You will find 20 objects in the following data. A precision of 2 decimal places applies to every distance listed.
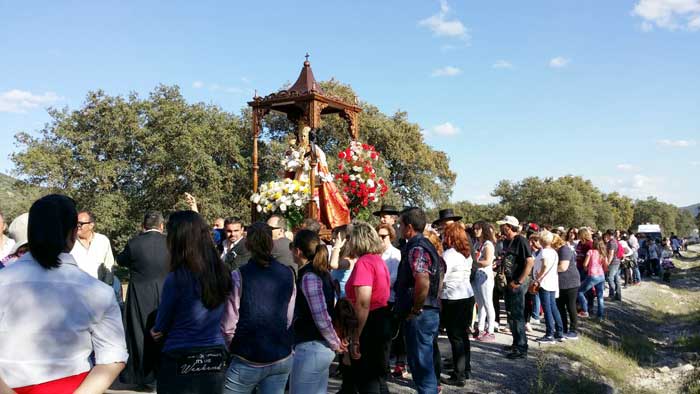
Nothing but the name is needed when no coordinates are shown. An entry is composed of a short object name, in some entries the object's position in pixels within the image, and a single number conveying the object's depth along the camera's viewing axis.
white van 32.66
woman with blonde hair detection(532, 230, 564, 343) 8.83
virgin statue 9.38
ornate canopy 10.02
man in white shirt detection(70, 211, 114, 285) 5.83
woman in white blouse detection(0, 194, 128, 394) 2.21
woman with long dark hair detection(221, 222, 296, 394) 3.57
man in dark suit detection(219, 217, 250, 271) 6.43
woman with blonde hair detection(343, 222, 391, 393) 5.05
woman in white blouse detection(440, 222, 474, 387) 6.68
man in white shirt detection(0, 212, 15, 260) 5.13
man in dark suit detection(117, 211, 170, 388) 5.79
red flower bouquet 9.52
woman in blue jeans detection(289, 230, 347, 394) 4.04
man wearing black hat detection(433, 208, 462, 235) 7.48
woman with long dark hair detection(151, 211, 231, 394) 3.12
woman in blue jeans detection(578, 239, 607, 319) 11.91
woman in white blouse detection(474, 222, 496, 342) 8.66
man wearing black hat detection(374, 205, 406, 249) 6.95
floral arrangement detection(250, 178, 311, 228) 8.77
